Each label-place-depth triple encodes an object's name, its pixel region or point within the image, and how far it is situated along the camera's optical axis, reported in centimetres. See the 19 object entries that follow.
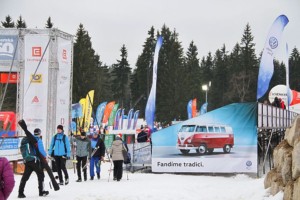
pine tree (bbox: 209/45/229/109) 9036
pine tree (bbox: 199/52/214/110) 9350
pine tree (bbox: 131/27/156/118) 7775
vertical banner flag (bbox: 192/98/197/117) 4650
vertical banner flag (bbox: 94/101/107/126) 3828
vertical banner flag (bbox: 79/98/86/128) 3351
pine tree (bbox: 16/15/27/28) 6762
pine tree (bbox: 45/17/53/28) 6981
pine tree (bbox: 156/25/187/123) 7100
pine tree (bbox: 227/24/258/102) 8069
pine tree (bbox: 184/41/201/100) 7706
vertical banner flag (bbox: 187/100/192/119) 4638
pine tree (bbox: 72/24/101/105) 6494
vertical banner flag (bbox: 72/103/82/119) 2800
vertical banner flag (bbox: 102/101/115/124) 3815
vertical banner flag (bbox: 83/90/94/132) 3306
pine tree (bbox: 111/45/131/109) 8688
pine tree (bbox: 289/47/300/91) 9271
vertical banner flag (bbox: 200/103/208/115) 4720
